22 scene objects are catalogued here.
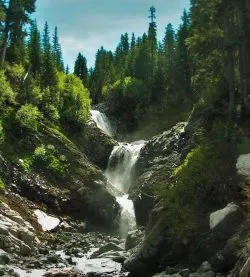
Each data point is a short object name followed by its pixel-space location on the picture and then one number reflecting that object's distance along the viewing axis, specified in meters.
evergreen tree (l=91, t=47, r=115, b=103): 90.44
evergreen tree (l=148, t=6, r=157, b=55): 92.25
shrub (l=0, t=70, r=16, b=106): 42.62
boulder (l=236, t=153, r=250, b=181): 19.77
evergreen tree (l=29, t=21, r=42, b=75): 60.53
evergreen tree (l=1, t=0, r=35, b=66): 51.53
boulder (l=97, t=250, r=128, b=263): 22.38
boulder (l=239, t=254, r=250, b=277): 12.74
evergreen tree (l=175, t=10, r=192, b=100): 69.44
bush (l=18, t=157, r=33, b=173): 36.62
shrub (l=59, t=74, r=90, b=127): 52.09
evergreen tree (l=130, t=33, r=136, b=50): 124.05
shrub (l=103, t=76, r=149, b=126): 70.19
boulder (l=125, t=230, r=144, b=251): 24.86
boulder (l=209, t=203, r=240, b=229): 17.39
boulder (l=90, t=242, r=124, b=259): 24.53
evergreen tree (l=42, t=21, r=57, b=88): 55.38
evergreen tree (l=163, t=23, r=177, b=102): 71.65
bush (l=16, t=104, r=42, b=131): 41.06
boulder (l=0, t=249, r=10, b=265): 20.49
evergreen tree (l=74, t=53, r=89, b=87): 108.69
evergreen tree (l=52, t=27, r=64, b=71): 122.09
